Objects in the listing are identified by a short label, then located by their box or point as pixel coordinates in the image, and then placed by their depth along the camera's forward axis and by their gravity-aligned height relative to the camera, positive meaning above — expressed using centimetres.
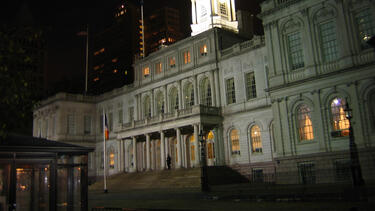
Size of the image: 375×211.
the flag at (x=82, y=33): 5443 +2092
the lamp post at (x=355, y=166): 1988 -24
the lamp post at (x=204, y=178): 2734 -61
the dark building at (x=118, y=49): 12838 +4529
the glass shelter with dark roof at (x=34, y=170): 1189 +27
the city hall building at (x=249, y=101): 2742 +725
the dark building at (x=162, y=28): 13650 +5384
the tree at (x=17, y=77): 1093 +308
